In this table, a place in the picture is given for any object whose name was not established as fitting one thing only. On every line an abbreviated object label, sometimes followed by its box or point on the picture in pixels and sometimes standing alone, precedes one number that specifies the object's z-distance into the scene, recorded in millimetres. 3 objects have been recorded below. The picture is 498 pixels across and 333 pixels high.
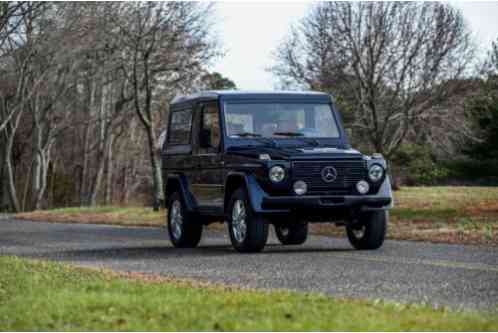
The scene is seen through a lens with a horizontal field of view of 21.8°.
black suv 17078
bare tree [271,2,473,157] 44875
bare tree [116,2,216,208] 40844
